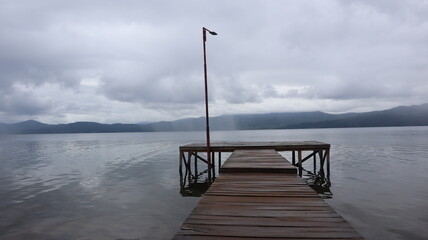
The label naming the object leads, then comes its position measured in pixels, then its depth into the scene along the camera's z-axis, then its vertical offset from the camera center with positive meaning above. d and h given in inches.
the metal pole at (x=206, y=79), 606.6 +116.0
